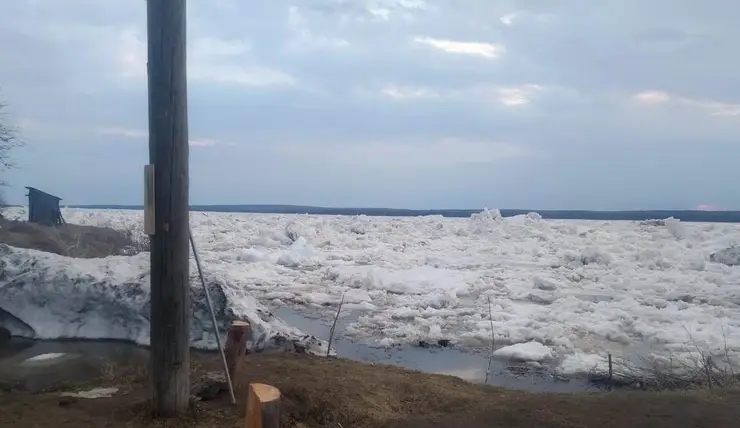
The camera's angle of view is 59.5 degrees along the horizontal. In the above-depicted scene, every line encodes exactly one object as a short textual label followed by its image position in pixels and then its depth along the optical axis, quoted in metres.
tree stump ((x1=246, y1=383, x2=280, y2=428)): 2.69
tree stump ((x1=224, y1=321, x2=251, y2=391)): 5.10
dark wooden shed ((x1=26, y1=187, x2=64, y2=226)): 23.69
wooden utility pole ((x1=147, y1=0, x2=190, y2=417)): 4.30
